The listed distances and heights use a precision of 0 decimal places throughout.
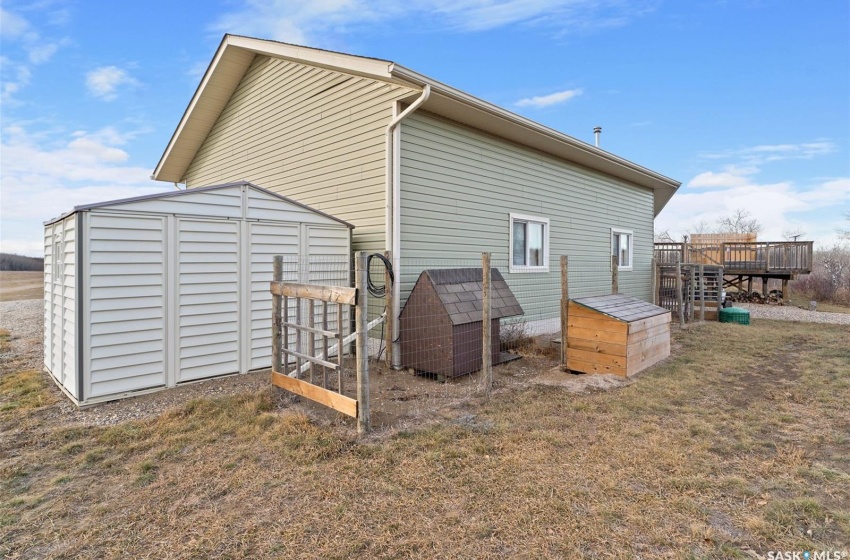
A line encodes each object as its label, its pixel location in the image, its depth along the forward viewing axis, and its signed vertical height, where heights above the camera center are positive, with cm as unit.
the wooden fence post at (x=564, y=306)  588 -42
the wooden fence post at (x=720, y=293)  1089 -39
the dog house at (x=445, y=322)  532 -62
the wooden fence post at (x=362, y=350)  358 -67
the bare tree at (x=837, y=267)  1765 +64
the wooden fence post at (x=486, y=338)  466 -71
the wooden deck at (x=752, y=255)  1366 +88
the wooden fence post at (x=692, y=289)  1060 -28
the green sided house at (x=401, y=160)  616 +225
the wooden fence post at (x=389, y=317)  579 -62
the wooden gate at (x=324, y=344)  360 -73
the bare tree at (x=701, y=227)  3788 +477
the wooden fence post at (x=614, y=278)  698 -1
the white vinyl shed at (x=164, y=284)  446 -15
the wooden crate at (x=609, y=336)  545 -82
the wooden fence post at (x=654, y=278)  988 -2
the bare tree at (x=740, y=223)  3344 +470
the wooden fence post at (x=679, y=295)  960 -40
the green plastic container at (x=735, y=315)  1032 -94
